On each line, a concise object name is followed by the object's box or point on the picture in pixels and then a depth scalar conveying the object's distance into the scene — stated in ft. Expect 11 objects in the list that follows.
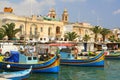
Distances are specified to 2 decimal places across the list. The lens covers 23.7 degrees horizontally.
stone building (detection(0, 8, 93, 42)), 199.11
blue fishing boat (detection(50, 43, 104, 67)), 126.11
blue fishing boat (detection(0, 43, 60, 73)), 97.76
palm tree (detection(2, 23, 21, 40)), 179.55
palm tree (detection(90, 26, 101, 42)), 248.32
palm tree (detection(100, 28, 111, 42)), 252.15
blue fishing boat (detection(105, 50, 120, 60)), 175.83
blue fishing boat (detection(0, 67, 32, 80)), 66.98
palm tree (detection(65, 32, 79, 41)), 231.71
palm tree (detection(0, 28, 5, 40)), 178.50
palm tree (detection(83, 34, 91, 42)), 246.92
